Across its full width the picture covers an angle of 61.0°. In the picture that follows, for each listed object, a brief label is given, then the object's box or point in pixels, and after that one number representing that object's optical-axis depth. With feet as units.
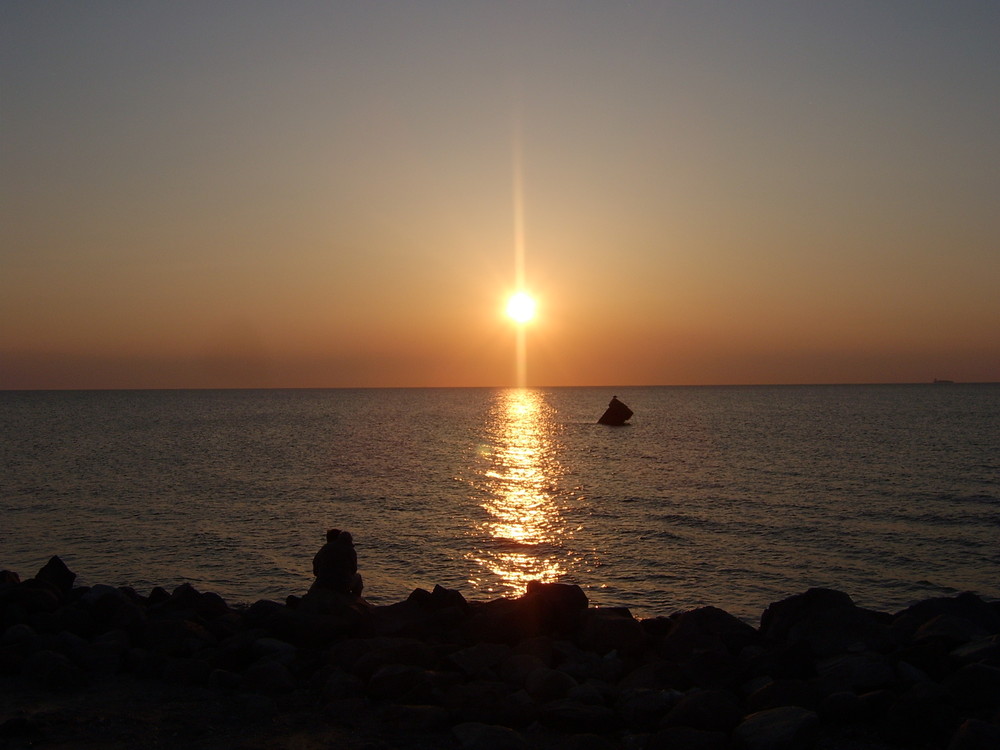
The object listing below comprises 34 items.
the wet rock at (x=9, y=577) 60.64
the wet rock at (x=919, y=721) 33.19
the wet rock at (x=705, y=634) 46.19
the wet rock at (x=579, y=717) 35.35
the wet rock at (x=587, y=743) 32.53
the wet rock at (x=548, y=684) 38.09
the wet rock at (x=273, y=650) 43.47
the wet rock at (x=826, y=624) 45.42
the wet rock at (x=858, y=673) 38.29
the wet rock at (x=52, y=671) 40.24
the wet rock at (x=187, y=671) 41.55
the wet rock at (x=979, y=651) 39.99
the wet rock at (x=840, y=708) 35.32
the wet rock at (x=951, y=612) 48.67
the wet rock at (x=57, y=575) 61.13
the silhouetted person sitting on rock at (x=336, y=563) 52.19
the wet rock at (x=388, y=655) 41.14
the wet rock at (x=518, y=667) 40.55
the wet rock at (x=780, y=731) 32.14
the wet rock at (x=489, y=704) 36.14
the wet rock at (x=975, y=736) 30.04
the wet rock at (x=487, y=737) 32.94
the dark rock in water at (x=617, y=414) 421.18
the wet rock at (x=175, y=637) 45.93
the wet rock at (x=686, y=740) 32.32
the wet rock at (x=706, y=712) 34.35
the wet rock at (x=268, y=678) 39.91
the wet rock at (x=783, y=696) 36.27
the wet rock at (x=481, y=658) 41.75
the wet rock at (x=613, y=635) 46.98
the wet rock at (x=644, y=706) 35.76
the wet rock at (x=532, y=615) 48.34
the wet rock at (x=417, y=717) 35.24
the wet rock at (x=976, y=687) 35.50
